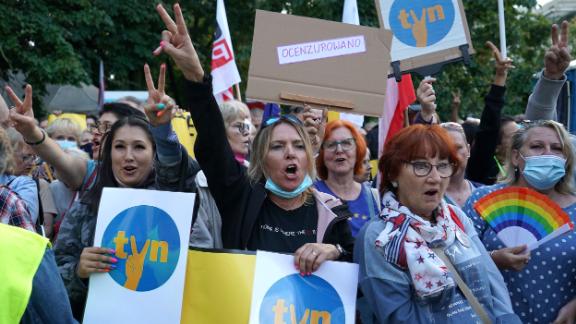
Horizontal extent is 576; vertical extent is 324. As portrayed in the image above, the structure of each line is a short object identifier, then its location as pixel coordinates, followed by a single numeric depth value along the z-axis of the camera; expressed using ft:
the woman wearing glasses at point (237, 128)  19.06
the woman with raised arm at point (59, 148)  14.15
